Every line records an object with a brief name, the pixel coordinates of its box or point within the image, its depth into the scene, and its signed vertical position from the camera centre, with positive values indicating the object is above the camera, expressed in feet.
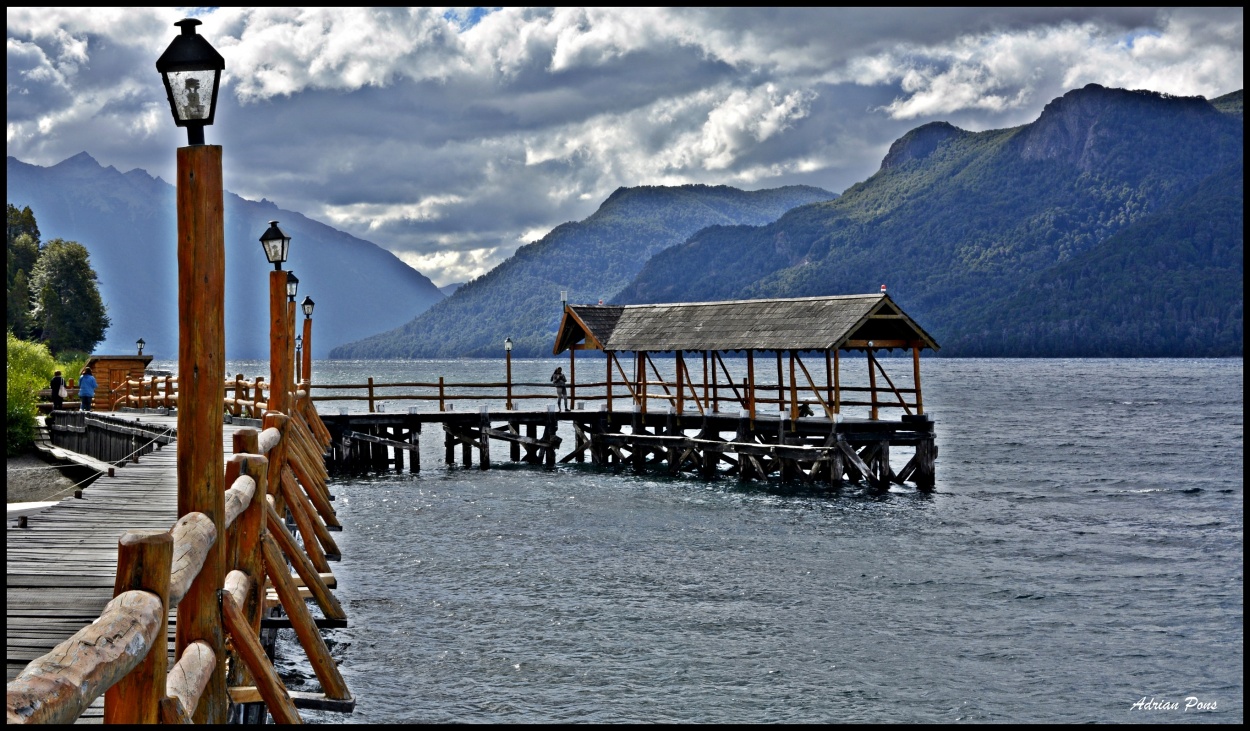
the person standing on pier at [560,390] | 128.36 -4.12
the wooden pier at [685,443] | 98.22 -8.99
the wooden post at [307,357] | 102.37 +0.03
